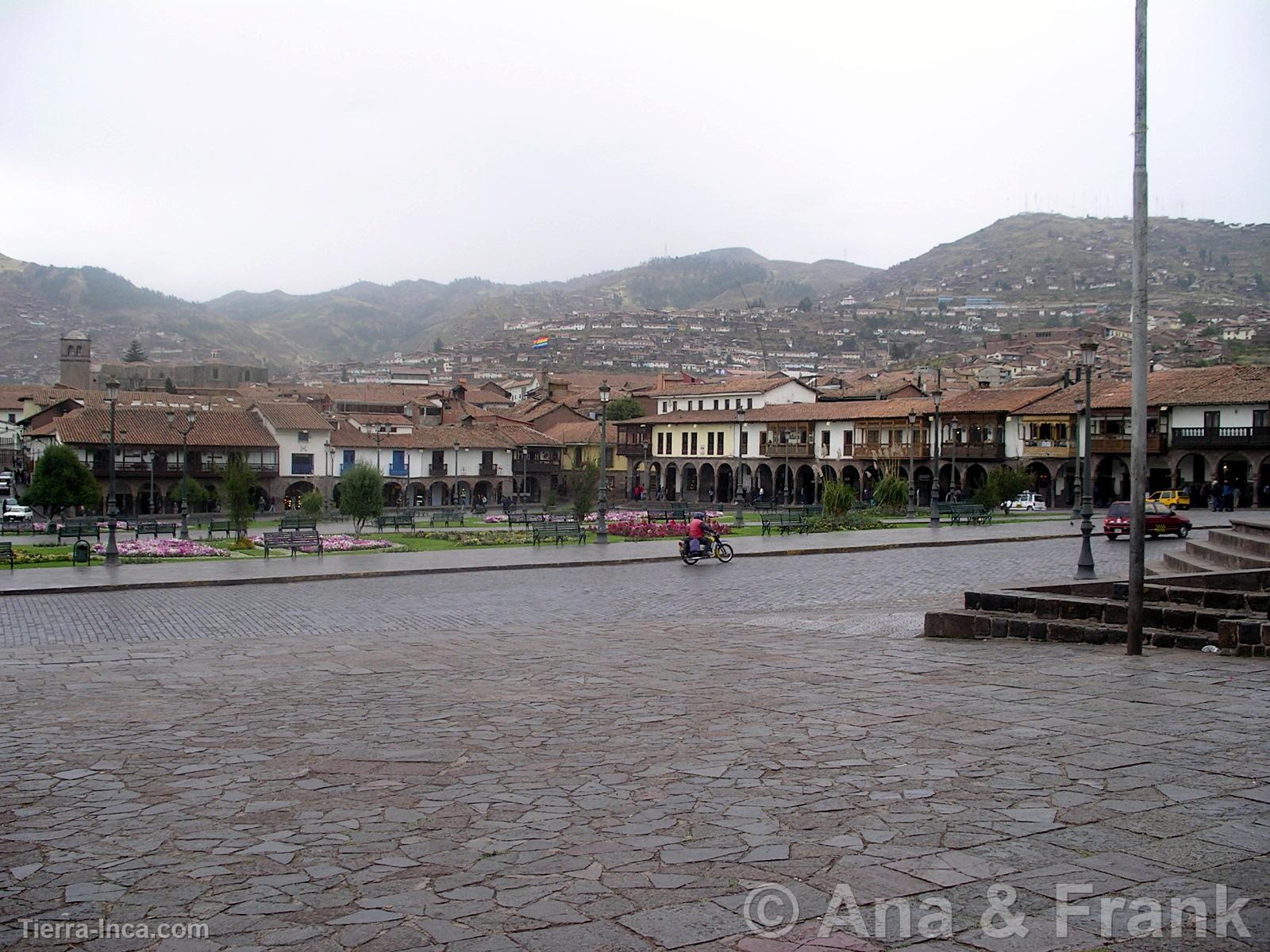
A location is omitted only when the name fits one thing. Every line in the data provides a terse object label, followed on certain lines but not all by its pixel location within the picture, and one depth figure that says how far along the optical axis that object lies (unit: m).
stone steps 9.72
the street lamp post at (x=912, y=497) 42.67
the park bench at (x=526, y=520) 34.84
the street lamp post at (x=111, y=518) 23.22
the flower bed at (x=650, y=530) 31.97
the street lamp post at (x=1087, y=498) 17.16
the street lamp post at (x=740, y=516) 35.41
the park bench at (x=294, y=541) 24.78
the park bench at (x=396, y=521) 36.47
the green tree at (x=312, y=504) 35.47
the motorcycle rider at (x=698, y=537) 22.94
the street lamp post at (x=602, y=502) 28.19
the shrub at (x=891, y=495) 40.97
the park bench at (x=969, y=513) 34.69
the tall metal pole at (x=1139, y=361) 9.45
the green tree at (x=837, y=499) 33.94
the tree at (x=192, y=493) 49.14
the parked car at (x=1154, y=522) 26.73
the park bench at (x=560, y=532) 28.81
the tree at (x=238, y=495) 32.81
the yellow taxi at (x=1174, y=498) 41.76
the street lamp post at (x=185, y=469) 34.22
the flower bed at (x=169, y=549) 26.48
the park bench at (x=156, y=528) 33.92
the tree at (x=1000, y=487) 41.28
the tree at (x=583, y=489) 36.66
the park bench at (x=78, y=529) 31.00
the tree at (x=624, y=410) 86.06
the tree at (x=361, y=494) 33.81
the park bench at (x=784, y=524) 31.25
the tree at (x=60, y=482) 44.59
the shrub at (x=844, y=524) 32.25
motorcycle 22.84
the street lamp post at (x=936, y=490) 33.28
